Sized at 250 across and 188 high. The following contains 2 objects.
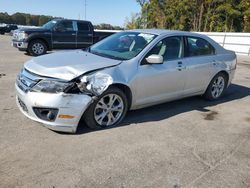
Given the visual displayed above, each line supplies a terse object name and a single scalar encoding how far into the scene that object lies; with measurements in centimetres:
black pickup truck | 870
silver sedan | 276
